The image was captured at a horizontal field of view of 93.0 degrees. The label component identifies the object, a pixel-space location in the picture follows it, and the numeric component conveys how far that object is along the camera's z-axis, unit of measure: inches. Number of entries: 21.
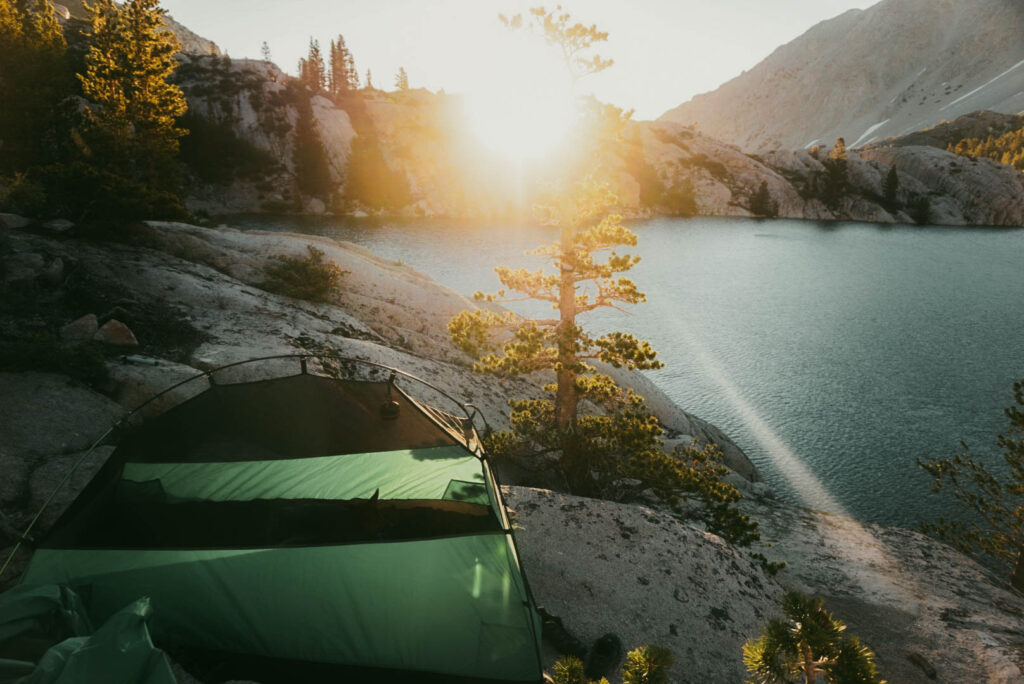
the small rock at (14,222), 588.7
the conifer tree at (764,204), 4434.1
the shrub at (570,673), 152.0
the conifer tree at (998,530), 464.8
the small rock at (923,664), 315.6
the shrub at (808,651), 133.9
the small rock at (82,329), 430.9
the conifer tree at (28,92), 1181.1
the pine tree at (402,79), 5762.8
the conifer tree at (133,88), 1083.3
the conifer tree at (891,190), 4376.7
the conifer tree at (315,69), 4621.1
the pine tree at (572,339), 474.9
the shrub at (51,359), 369.4
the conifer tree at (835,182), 4556.4
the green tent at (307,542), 213.2
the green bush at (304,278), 727.7
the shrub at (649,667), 140.9
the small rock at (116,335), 438.9
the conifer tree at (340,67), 4749.0
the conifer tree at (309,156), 3378.4
